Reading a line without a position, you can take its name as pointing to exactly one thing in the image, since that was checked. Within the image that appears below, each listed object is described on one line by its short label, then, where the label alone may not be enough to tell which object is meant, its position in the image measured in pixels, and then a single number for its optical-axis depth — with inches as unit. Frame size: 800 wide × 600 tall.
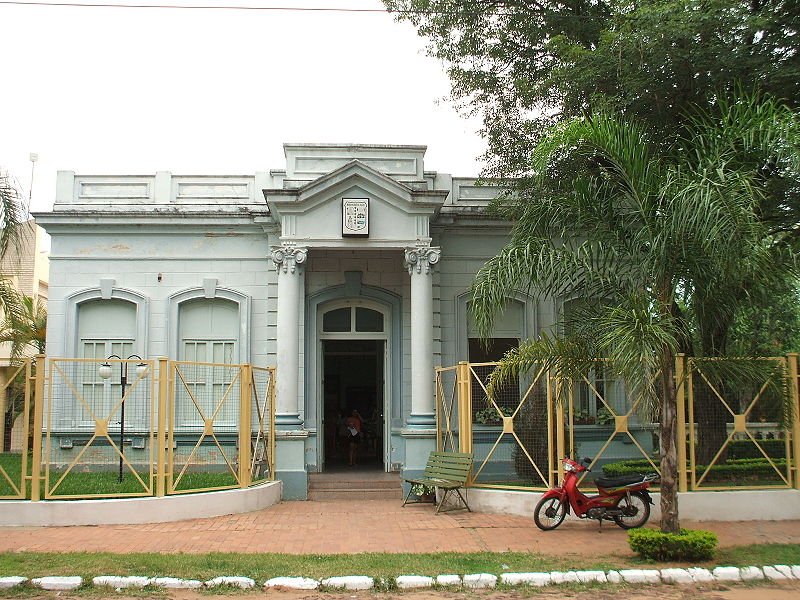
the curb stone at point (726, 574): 334.6
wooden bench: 497.7
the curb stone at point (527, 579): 327.0
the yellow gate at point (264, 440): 540.2
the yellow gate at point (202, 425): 581.6
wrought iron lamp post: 474.0
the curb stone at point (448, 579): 325.4
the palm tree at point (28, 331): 758.1
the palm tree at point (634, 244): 332.5
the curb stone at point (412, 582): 321.4
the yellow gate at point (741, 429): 470.3
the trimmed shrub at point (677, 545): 350.3
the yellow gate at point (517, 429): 495.5
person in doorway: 662.5
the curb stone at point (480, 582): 324.5
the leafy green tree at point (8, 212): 489.4
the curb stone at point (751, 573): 336.2
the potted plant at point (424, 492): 538.0
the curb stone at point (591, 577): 329.1
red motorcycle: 434.0
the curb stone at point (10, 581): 313.6
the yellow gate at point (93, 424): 596.4
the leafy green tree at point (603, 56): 435.5
